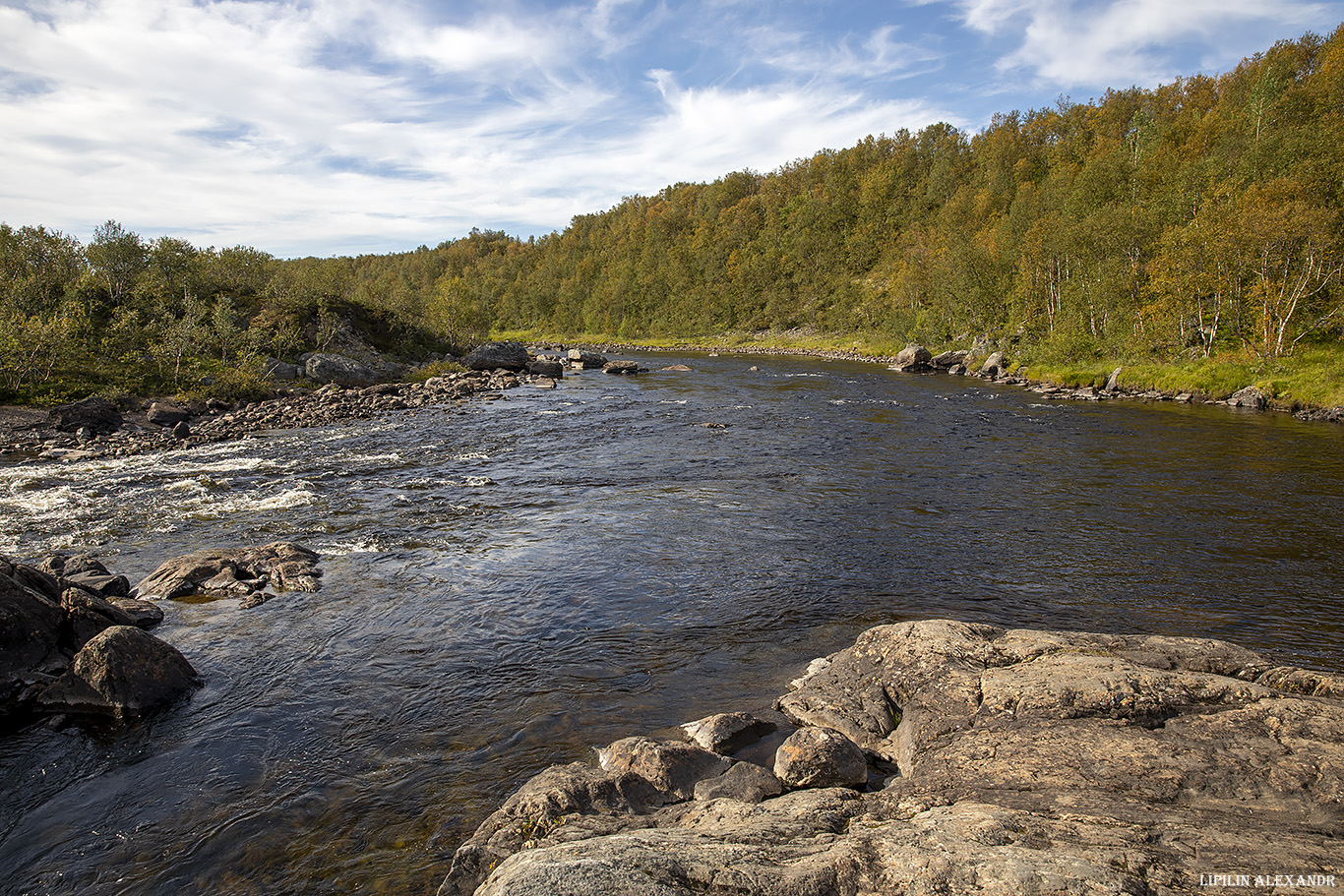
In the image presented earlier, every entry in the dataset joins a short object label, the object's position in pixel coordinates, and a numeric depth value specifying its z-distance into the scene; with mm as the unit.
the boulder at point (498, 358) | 66156
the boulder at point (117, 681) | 9391
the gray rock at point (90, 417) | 29875
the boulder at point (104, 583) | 12992
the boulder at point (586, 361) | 77562
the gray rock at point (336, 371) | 48969
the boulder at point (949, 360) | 69500
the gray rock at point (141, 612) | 12023
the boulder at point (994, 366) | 60969
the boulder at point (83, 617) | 10469
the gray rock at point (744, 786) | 7199
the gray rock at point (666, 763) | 7375
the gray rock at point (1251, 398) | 37375
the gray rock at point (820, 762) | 7469
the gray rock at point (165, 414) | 32625
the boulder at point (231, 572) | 13680
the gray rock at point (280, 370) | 47006
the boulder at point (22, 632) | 9594
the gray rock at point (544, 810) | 6094
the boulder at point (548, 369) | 66188
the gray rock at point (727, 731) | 8383
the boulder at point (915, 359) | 68500
